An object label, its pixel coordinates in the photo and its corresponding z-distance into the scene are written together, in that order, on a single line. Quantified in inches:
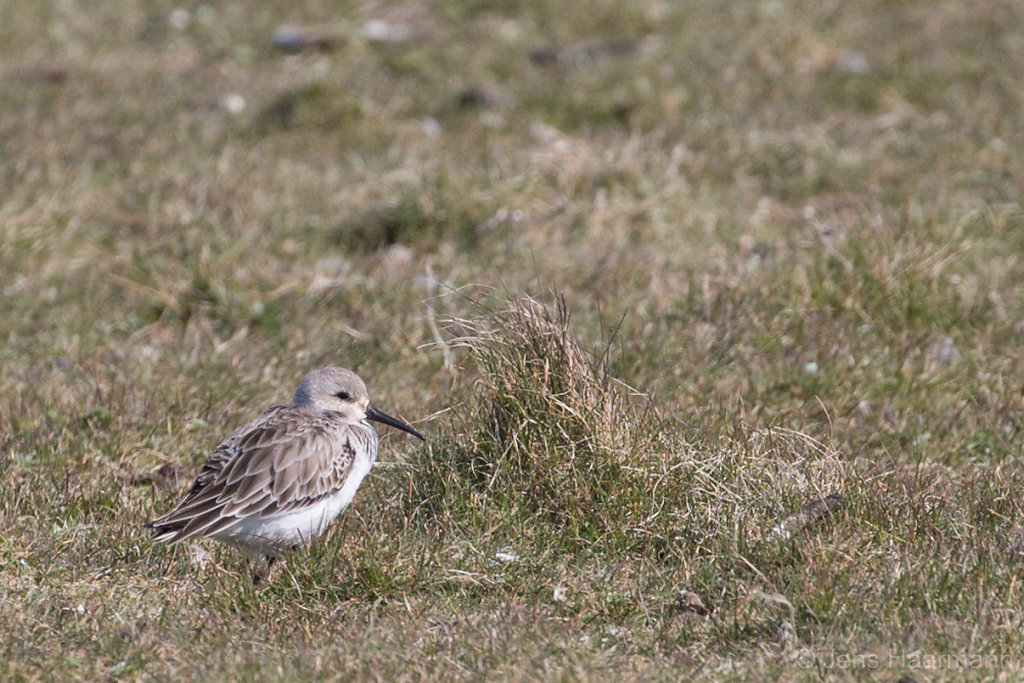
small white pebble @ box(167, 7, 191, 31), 600.1
